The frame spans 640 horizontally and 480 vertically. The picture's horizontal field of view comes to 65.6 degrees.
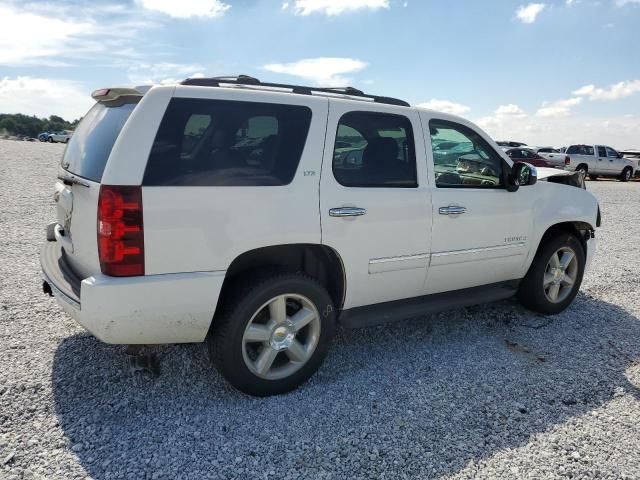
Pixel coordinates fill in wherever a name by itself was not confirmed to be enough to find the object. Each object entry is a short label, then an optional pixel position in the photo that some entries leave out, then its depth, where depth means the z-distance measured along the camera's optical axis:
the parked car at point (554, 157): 23.25
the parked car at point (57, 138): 50.27
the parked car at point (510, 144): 29.11
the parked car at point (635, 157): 26.19
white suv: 2.72
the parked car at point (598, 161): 24.12
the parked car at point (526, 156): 21.80
